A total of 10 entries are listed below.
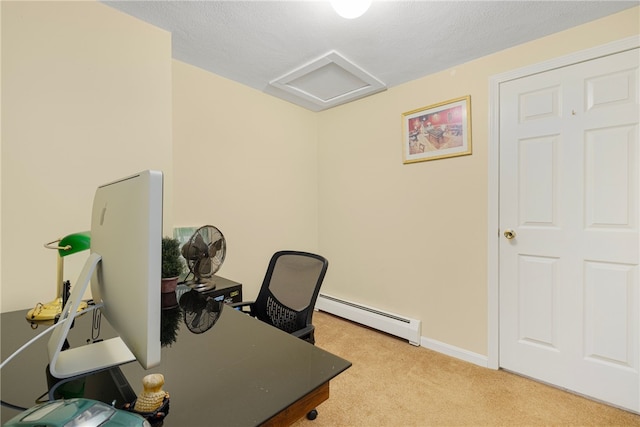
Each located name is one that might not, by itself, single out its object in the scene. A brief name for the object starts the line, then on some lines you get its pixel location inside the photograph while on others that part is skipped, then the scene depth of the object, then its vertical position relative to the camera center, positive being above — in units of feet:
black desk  2.06 -1.49
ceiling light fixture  4.60 +3.48
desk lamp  3.72 -1.07
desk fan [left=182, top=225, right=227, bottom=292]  5.95 -0.95
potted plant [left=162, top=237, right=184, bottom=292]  4.67 -0.94
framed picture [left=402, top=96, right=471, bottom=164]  7.38 +2.26
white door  5.48 -0.40
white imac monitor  1.81 -0.50
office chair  4.74 -1.56
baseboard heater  8.13 -3.51
